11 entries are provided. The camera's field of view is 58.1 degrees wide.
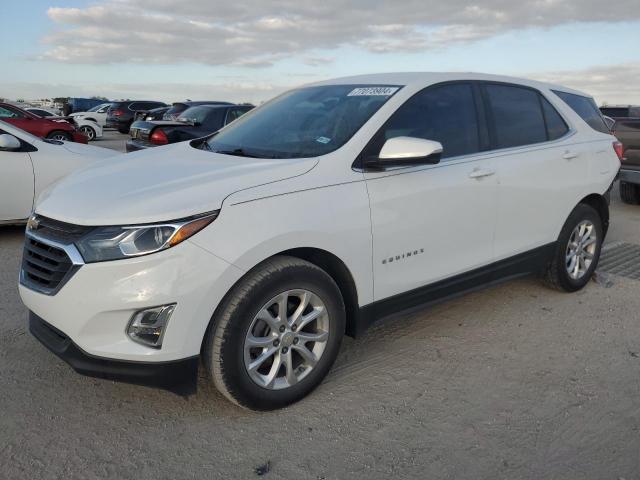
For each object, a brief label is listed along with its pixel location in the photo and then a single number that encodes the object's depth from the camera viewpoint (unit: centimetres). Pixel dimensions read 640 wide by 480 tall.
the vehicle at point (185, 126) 883
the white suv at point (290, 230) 258
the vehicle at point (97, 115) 2692
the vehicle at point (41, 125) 1445
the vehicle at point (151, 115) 2104
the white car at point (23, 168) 605
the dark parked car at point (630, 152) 825
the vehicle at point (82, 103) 3634
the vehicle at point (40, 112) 2432
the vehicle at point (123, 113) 2695
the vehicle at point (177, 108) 1557
